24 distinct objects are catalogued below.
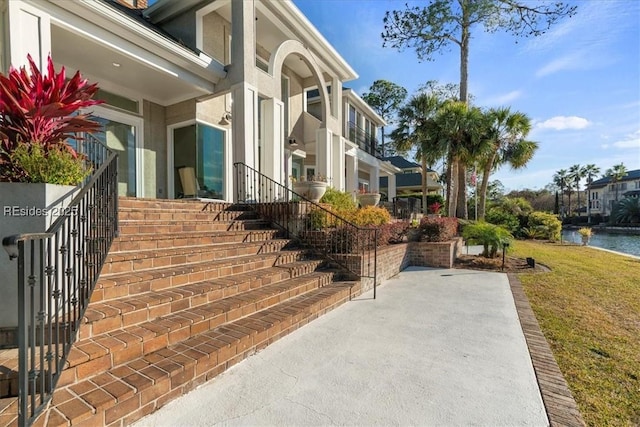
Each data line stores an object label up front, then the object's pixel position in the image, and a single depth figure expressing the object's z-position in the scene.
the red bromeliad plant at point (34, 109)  2.57
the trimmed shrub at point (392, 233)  7.45
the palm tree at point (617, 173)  54.12
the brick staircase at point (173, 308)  2.08
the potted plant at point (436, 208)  16.45
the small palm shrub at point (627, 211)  40.06
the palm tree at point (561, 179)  58.47
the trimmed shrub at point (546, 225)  18.20
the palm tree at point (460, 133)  15.02
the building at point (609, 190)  55.78
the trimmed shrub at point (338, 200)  8.21
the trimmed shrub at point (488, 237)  8.68
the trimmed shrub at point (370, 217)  7.50
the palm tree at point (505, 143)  15.61
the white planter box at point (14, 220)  2.29
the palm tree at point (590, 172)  54.81
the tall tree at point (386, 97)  31.06
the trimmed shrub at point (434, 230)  8.62
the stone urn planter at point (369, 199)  10.88
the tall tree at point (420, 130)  16.16
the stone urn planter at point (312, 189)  7.41
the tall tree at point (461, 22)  15.05
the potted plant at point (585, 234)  16.62
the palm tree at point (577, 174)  56.41
